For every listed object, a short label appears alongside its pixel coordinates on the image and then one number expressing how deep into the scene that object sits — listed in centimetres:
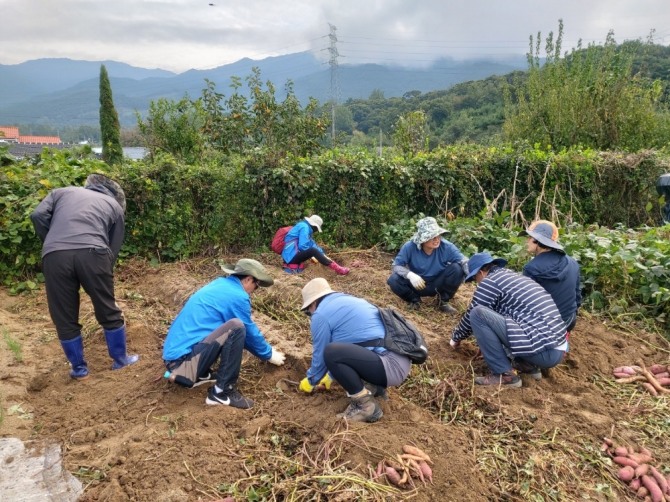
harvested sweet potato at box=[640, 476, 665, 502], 264
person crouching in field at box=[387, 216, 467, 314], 522
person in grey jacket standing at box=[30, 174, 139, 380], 361
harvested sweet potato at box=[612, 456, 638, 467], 287
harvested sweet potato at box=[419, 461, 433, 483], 257
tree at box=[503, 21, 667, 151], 1184
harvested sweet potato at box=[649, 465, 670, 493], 270
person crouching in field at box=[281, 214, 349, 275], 661
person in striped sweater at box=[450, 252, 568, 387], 356
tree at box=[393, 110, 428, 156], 1603
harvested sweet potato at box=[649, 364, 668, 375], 403
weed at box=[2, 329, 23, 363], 413
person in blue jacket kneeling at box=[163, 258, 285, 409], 332
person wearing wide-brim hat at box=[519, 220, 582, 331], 394
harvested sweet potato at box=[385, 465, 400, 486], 249
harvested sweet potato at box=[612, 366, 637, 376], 396
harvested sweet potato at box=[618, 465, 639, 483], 279
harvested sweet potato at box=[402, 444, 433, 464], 267
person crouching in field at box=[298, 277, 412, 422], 306
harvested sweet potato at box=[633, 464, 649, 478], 279
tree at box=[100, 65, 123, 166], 3041
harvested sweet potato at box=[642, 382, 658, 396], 371
